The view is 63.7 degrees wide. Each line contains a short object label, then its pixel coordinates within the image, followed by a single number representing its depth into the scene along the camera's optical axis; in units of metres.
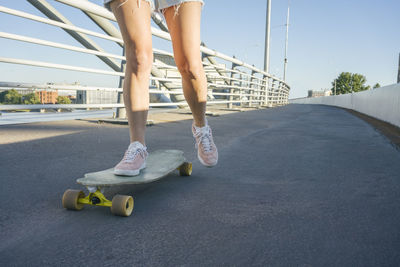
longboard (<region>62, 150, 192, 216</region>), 1.34
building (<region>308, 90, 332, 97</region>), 133.20
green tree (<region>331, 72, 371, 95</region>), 107.00
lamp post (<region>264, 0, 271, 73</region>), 16.67
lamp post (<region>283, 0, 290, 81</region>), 33.50
